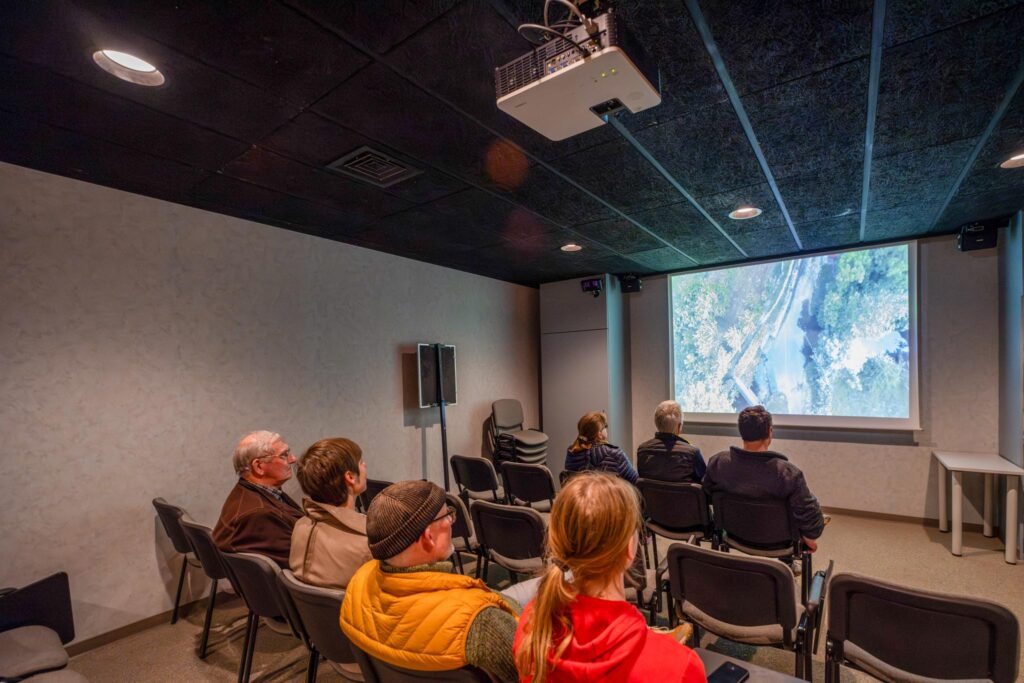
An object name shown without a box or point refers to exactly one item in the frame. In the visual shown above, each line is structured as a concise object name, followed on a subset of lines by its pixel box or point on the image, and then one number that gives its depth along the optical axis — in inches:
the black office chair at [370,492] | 128.2
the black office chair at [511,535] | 99.1
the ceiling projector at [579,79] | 55.9
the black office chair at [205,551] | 92.2
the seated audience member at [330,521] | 71.0
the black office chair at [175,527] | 105.3
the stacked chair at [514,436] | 213.3
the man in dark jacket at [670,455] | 125.4
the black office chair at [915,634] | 53.1
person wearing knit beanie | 43.9
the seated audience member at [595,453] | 126.6
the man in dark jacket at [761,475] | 95.9
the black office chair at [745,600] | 70.6
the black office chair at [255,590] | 73.5
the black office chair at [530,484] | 139.9
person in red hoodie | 36.9
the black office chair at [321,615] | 60.9
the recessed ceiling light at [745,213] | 137.5
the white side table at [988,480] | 138.2
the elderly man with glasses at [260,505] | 86.2
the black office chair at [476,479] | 154.1
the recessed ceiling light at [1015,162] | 106.1
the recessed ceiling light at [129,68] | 66.0
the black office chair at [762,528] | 98.6
